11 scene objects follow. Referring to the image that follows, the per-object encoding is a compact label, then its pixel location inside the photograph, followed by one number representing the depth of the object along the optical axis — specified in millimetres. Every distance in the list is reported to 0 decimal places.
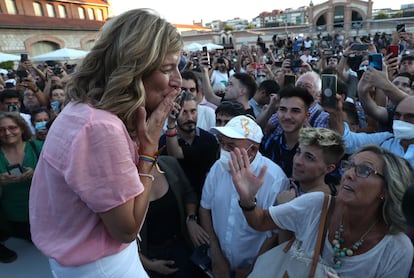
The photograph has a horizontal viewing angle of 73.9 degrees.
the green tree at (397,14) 38381
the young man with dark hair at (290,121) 2635
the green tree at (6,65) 21625
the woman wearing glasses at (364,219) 1444
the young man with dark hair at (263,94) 4238
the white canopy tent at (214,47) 23050
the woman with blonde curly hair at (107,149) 970
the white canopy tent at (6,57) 14986
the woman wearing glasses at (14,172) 2818
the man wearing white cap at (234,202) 2043
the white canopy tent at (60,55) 15867
